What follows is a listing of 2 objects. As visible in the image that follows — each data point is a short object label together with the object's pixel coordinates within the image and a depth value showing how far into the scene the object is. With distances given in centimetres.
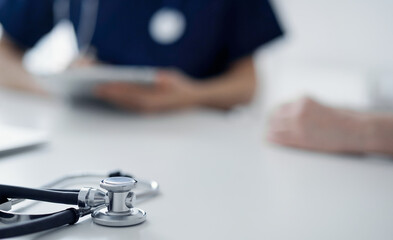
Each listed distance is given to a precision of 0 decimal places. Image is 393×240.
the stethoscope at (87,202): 34
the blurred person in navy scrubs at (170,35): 137
